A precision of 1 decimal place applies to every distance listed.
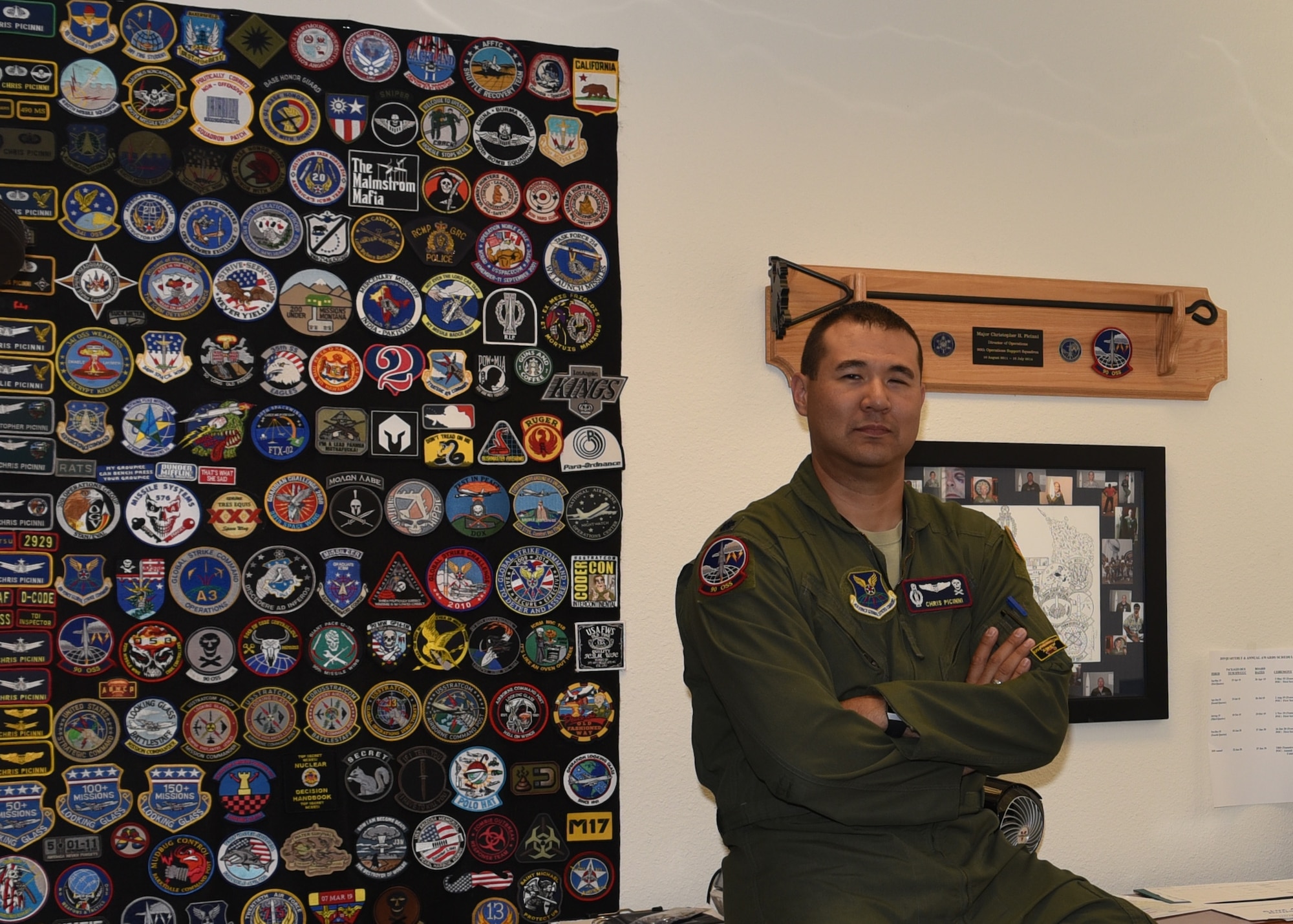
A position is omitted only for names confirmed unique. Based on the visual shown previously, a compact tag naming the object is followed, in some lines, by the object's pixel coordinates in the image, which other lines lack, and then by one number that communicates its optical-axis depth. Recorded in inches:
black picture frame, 103.4
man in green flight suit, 67.0
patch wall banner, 86.7
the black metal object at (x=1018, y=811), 76.2
